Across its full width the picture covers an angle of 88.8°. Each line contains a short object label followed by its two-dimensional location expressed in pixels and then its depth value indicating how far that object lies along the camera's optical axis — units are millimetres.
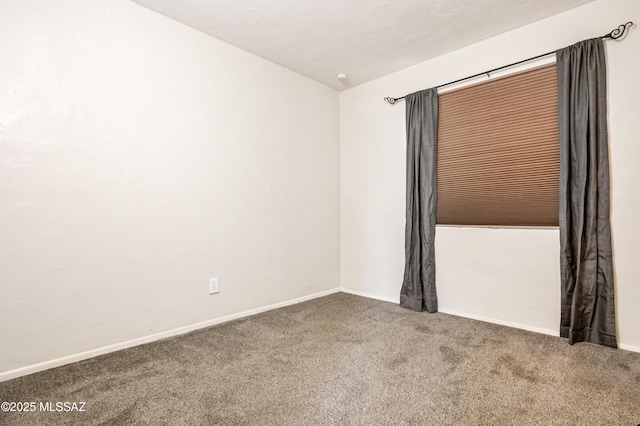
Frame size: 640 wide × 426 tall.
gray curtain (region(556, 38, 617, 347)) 2188
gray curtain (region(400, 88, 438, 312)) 3010
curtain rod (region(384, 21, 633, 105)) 2143
